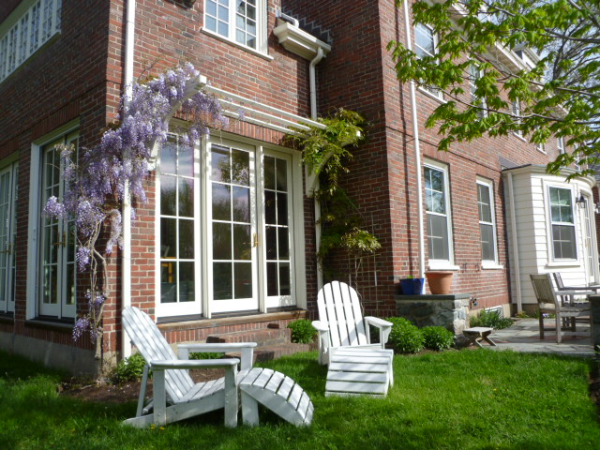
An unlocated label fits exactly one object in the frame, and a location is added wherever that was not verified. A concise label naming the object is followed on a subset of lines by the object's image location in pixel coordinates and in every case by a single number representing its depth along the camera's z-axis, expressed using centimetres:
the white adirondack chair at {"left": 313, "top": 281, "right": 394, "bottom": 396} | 423
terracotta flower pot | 731
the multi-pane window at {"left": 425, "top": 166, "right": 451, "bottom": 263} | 847
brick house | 566
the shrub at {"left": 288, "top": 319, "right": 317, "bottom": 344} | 656
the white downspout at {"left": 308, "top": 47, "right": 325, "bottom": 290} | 759
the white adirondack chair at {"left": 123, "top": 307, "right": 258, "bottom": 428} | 350
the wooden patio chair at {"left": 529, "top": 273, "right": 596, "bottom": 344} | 669
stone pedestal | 669
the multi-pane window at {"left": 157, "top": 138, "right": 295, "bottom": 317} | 593
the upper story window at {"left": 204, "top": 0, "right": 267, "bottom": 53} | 690
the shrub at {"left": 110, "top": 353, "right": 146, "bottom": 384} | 489
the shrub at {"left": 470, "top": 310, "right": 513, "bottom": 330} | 885
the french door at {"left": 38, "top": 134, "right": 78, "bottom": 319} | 592
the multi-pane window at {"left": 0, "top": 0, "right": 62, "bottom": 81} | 695
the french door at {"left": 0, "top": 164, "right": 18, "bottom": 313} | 734
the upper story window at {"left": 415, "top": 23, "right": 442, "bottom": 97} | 902
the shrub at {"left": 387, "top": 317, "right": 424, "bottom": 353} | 618
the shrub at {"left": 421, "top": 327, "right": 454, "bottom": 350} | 637
